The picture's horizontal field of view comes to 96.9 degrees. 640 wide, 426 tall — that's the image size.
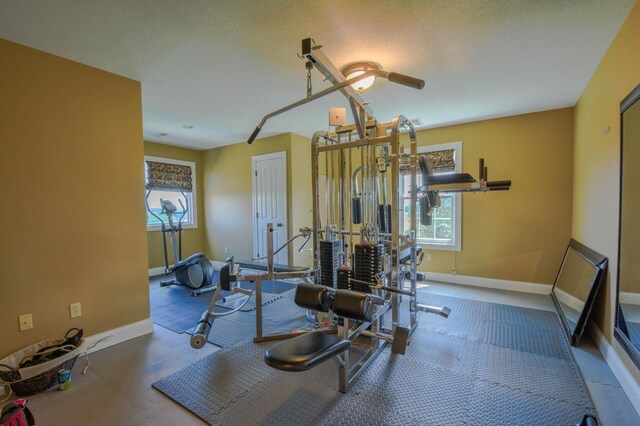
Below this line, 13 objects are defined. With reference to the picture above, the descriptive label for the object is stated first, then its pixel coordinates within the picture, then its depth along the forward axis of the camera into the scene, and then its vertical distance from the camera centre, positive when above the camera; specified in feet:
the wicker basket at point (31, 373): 6.27 -3.73
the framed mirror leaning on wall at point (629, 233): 6.00 -0.81
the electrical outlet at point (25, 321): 7.14 -2.86
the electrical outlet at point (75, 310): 7.97 -2.88
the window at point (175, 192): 17.48 +0.93
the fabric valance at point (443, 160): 14.69 +2.10
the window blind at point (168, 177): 17.11 +1.85
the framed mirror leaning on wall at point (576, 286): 8.03 -2.96
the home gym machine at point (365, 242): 5.96 -1.26
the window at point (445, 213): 14.58 -0.68
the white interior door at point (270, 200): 16.42 +0.26
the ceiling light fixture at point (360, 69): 8.05 +3.85
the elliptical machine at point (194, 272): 13.52 -3.21
